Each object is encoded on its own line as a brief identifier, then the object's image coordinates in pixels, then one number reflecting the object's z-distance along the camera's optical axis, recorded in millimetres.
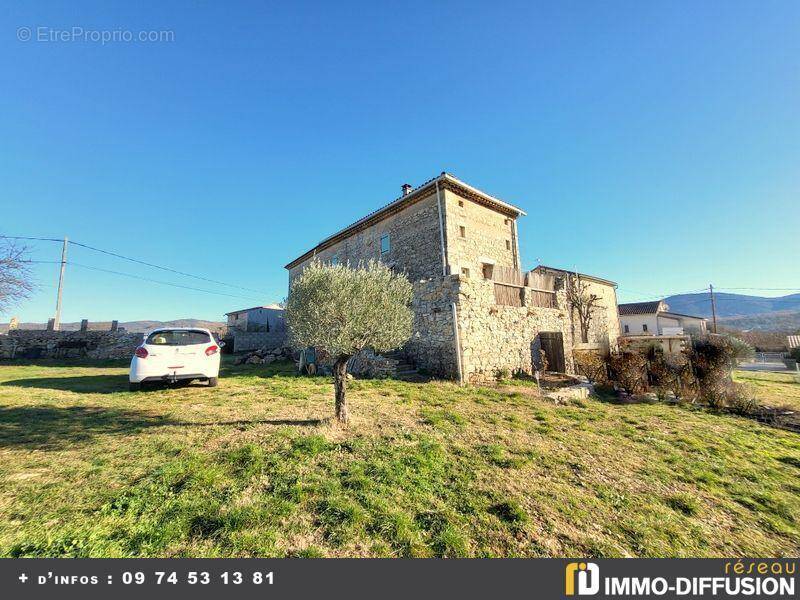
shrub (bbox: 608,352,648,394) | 10805
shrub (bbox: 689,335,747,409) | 9812
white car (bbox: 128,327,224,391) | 7652
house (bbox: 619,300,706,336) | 41281
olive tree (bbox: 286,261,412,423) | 5664
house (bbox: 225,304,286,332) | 24984
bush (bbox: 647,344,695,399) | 10438
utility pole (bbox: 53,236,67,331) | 19656
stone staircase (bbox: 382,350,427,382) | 11172
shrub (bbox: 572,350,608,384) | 12070
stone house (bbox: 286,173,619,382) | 11094
